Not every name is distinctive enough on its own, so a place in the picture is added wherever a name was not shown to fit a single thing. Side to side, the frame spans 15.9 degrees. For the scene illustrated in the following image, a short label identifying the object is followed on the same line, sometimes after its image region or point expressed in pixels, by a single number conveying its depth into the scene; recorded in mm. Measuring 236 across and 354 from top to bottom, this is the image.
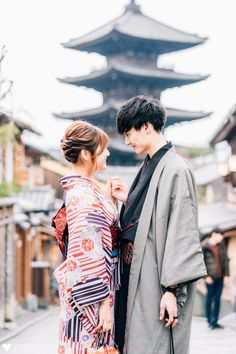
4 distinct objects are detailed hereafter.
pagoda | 39500
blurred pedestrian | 13602
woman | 3893
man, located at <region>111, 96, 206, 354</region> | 3846
